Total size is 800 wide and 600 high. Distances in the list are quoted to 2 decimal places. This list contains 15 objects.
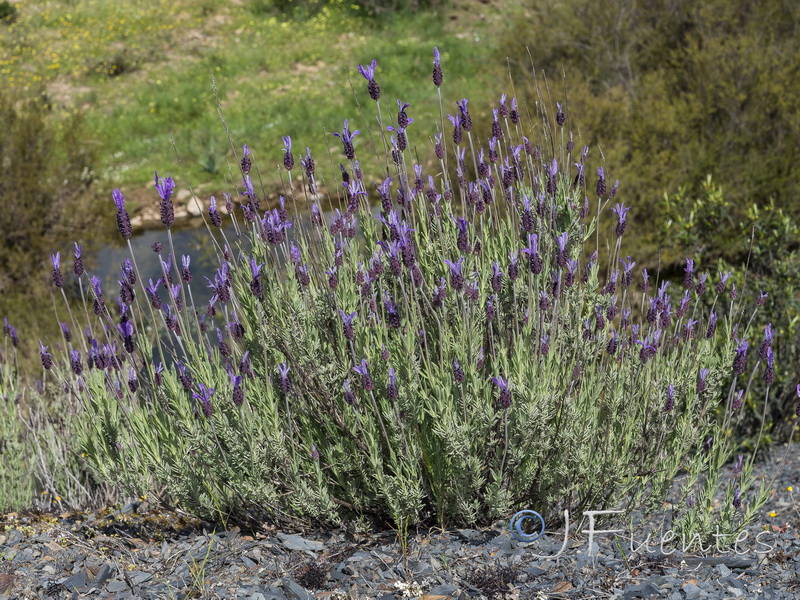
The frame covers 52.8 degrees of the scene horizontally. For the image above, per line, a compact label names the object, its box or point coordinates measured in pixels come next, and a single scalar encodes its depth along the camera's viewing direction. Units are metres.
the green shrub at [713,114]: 8.22
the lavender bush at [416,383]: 2.73
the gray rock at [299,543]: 2.85
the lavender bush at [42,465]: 3.76
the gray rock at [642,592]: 2.42
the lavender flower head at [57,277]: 2.75
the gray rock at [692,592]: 2.40
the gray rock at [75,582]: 2.63
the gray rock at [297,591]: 2.47
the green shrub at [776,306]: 4.93
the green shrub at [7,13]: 19.41
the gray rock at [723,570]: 2.60
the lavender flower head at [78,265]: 2.67
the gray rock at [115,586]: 2.61
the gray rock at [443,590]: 2.48
